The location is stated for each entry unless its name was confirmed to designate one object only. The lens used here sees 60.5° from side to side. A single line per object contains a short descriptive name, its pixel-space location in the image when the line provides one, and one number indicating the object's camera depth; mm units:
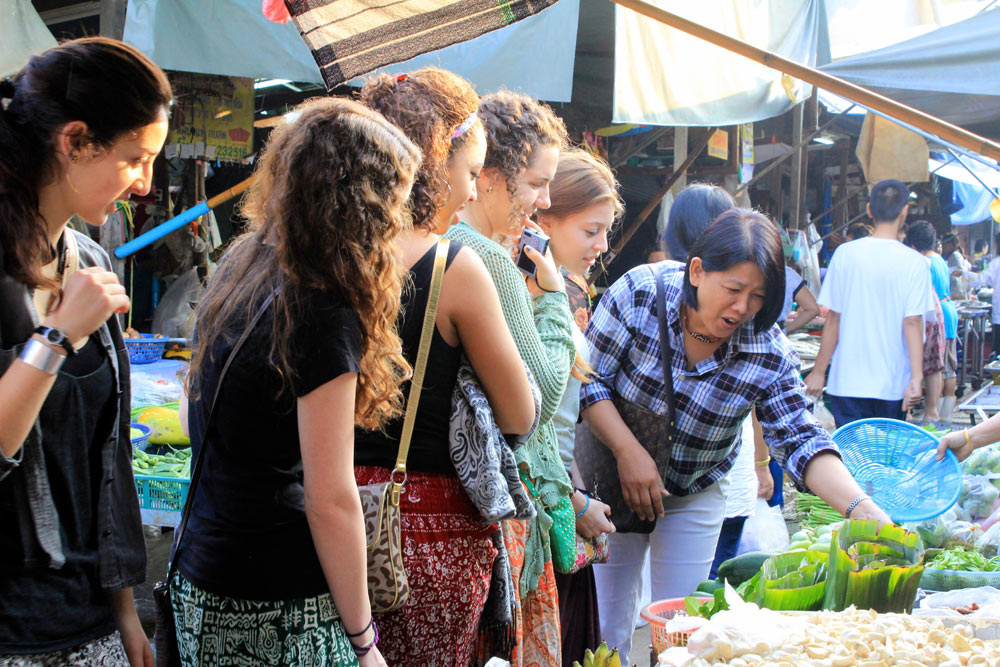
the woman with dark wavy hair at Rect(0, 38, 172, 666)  1360
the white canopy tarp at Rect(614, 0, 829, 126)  5121
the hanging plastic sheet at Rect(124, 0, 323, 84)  3756
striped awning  1888
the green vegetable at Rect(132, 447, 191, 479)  3408
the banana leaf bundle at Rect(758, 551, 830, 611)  2129
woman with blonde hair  2666
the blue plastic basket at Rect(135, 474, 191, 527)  3279
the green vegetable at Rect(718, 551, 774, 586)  2648
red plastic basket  1962
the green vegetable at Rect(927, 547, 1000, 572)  2736
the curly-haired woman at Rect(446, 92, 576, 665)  2260
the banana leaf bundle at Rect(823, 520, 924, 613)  2098
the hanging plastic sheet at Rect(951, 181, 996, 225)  17656
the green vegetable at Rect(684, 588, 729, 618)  2109
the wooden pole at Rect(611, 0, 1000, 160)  1604
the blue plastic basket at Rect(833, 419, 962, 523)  2969
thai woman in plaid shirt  2768
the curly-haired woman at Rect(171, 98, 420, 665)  1451
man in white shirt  5598
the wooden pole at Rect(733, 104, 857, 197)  8297
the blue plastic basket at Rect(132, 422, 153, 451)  3625
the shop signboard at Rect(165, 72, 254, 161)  5410
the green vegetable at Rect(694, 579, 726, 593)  2570
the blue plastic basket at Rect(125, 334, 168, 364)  4906
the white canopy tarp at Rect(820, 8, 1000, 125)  4062
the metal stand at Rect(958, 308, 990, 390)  11203
